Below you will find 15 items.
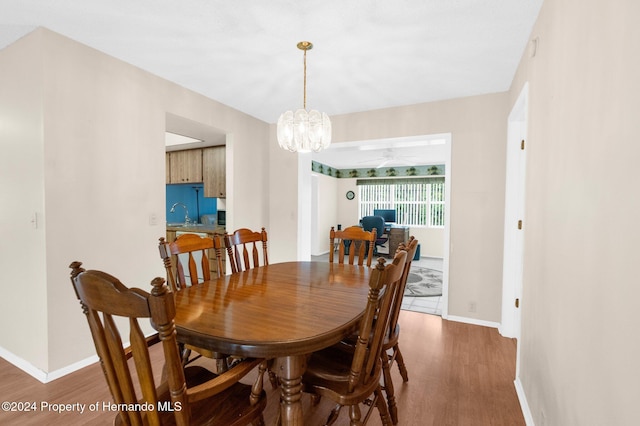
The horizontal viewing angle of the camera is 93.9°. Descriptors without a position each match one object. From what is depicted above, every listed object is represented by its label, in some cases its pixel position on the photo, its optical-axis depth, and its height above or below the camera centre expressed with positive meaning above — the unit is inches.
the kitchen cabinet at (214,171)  177.6 +21.4
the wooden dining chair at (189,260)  68.8 -13.3
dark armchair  271.3 -15.4
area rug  168.9 -47.9
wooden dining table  44.3 -19.3
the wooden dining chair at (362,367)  46.0 -29.4
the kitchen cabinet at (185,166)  188.7 +25.9
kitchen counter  165.2 -13.2
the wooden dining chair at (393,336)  63.3 -29.8
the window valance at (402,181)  296.7 +28.3
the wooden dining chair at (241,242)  92.5 -11.4
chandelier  89.6 +23.5
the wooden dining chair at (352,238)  98.7 -10.3
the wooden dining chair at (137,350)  30.6 -16.4
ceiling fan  235.2 +42.9
